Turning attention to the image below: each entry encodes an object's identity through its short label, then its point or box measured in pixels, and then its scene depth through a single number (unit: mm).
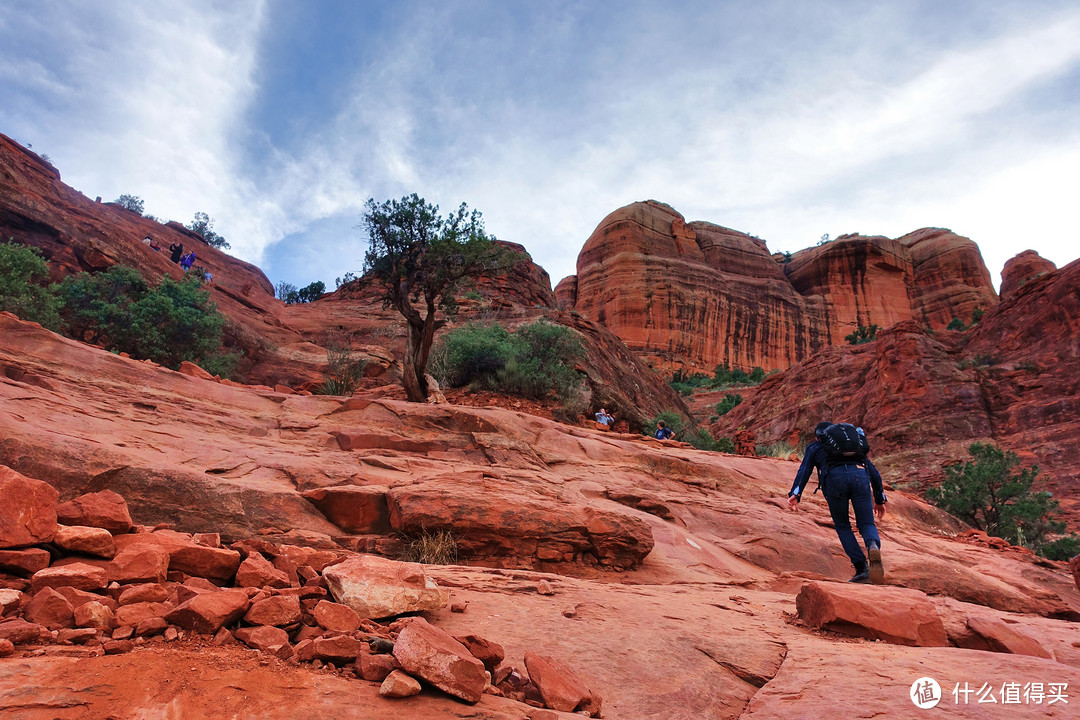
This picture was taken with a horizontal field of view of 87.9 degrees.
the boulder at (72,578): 2330
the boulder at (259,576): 2859
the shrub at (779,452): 15816
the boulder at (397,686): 1971
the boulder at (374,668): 2105
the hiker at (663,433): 15739
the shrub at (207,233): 48750
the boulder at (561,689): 2234
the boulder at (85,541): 2729
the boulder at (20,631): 1941
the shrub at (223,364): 16594
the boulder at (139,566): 2633
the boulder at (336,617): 2486
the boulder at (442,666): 2049
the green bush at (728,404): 41438
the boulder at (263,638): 2225
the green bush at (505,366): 15805
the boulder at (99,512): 2973
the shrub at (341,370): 15102
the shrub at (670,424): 18766
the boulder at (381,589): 2793
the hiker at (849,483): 5749
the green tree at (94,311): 15562
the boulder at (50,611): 2109
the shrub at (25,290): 13117
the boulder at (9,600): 2143
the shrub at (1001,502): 15969
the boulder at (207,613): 2262
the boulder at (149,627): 2186
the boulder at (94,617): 2140
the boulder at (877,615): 3582
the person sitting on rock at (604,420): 15030
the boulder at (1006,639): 3514
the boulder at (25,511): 2516
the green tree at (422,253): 15227
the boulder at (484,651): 2430
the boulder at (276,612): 2426
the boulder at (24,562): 2438
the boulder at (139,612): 2239
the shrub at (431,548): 5184
